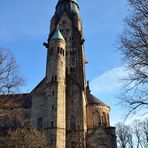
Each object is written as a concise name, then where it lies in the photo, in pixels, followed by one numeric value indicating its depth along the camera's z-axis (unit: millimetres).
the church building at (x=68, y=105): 35188
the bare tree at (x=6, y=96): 18547
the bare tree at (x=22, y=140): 24688
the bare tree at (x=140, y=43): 12203
